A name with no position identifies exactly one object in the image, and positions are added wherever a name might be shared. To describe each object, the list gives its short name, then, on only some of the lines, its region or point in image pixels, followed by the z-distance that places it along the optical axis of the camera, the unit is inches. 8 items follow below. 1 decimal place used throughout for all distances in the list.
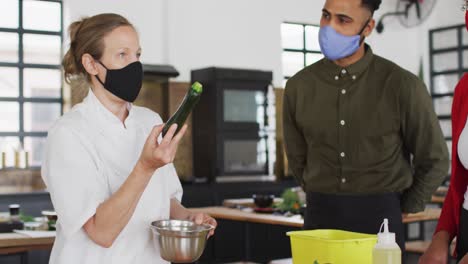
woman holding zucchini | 84.3
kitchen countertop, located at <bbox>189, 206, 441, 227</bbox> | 208.1
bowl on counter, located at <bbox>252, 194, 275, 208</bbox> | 241.4
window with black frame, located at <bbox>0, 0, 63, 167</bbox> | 346.6
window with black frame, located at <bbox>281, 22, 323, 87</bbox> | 440.8
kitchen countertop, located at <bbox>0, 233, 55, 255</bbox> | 160.6
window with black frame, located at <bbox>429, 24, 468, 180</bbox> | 455.2
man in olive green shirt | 115.6
